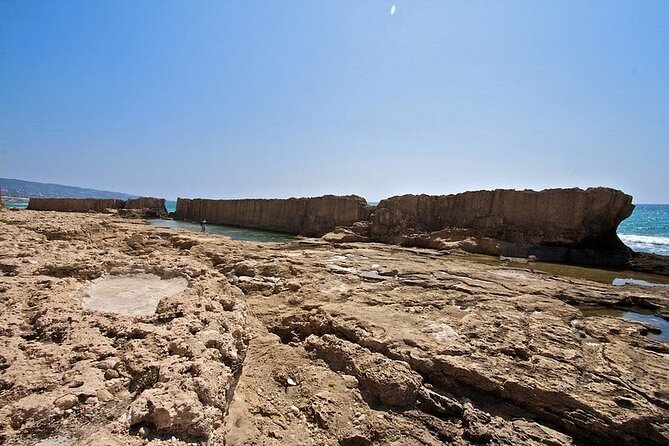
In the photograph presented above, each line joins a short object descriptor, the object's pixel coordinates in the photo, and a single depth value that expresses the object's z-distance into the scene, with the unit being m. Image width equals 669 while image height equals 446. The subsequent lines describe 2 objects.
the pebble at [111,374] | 2.90
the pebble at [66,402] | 2.44
